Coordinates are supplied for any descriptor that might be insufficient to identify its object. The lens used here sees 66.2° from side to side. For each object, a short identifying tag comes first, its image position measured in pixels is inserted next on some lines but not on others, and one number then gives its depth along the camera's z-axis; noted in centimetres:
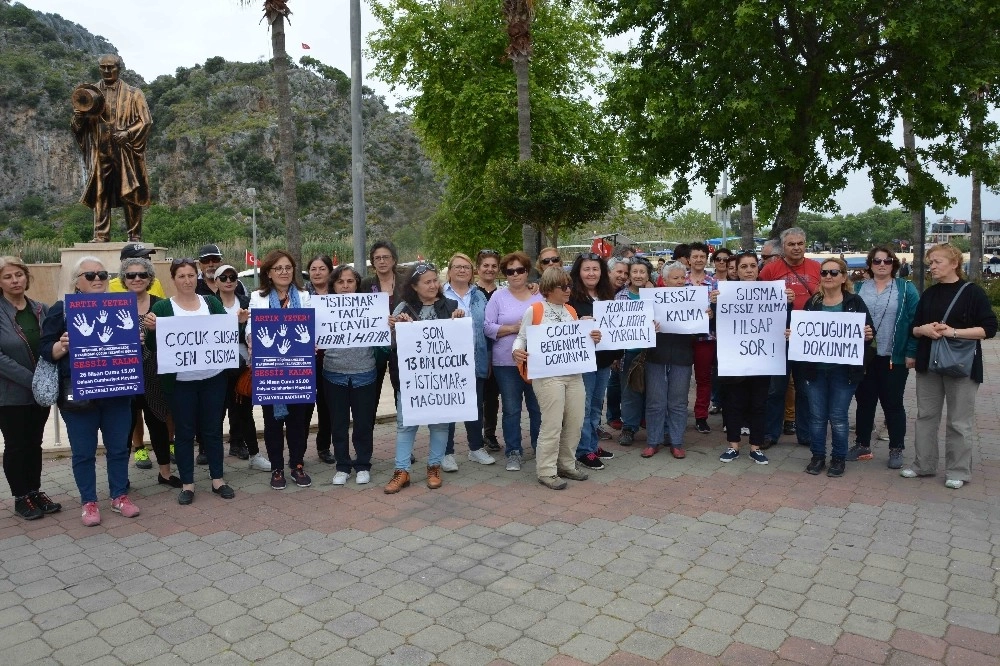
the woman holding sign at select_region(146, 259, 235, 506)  613
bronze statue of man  1288
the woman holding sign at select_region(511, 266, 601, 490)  644
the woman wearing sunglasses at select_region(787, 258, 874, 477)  673
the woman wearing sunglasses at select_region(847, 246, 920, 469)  669
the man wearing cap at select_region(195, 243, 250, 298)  702
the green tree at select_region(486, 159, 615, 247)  1574
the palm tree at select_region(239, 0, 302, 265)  1429
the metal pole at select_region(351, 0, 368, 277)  1341
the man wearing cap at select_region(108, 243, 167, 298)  648
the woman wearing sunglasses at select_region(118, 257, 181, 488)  618
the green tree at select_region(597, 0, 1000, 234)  1180
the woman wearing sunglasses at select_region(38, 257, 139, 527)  560
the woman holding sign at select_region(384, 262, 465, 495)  652
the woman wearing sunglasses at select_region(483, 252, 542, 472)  682
